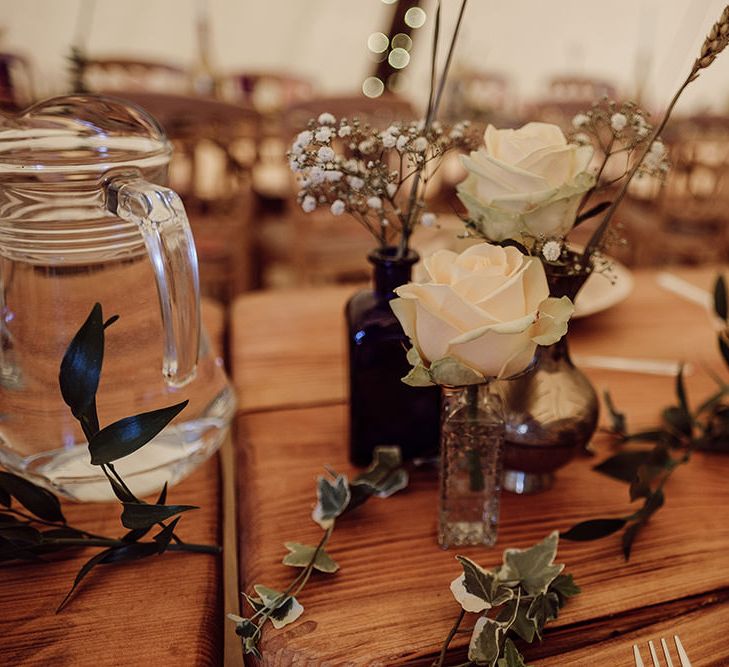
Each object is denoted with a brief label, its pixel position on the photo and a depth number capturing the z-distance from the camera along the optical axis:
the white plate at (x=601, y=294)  0.85
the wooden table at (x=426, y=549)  0.39
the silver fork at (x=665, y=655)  0.38
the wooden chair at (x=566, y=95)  2.62
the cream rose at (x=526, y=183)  0.41
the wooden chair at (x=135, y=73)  2.96
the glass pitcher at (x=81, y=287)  0.42
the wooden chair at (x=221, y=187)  1.63
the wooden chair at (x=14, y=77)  2.63
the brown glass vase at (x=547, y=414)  0.49
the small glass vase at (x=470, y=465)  0.44
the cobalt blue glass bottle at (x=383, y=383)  0.50
